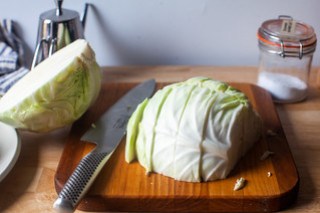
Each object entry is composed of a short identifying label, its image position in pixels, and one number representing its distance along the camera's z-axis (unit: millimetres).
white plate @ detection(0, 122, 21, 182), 735
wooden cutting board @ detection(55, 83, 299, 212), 668
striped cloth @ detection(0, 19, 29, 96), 1056
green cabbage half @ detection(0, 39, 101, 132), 767
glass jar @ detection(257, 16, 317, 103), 907
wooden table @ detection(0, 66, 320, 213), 699
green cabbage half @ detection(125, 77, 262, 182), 697
